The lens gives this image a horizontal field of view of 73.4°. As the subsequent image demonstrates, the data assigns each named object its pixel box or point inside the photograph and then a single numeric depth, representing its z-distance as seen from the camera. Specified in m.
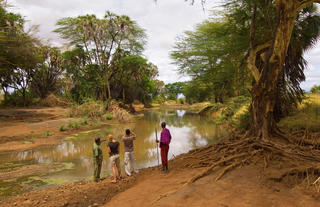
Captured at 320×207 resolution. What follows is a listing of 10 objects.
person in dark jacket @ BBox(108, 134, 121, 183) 6.22
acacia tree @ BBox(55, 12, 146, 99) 23.77
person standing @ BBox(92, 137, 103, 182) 6.12
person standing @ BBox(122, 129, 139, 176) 6.61
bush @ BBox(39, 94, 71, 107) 28.13
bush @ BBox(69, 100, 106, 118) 19.77
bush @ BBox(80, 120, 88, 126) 16.86
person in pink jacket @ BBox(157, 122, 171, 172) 6.19
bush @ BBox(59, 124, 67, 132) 14.94
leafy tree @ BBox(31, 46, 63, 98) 29.56
